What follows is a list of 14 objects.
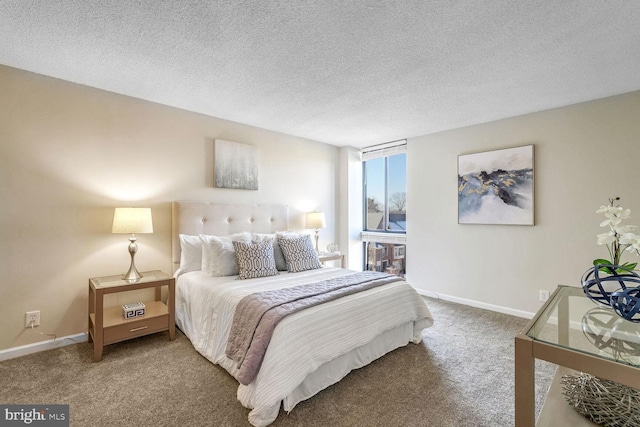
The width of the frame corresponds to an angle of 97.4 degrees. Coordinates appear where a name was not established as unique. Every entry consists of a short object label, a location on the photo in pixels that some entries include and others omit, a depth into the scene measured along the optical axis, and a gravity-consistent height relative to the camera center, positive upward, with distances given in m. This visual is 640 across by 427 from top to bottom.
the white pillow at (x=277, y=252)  3.14 -0.43
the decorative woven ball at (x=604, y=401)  1.20 -0.86
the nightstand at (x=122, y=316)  2.29 -0.92
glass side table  0.99 -0.55
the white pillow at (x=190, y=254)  3.01 -0.42
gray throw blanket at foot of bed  1.72 -0.66
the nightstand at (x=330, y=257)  3.93 -0.61
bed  1.68 -0.82
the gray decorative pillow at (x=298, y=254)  3.09 -0.45
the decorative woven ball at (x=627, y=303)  1.30 -0.44
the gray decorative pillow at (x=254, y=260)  2.75 -0.46
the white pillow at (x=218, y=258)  2.80 -0.44
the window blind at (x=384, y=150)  4.54 +1.08
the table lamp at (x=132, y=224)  2.54 -0.08
